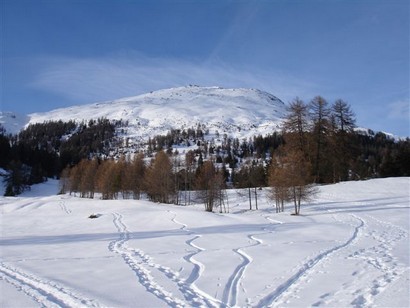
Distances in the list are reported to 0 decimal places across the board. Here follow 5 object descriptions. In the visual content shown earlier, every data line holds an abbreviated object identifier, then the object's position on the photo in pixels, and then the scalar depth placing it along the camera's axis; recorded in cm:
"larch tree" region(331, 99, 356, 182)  5222
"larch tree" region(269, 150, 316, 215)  3416
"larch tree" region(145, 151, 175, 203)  5528
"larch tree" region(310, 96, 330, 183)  5194
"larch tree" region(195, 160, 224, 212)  4450
